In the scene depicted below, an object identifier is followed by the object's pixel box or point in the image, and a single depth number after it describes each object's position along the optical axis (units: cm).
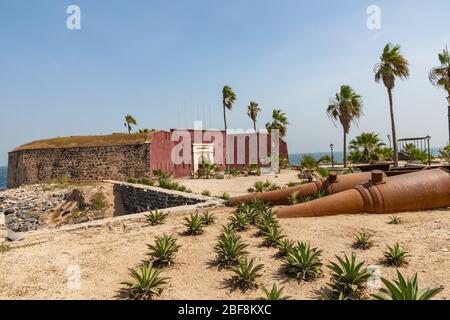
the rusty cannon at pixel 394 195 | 643
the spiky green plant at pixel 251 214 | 708
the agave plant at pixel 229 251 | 480
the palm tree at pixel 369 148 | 2433
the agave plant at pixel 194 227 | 648
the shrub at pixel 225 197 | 1076
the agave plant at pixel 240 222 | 668
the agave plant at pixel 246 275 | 404
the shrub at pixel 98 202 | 1702
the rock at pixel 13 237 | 676
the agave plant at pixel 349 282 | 361
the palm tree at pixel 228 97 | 3819
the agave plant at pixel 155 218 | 763
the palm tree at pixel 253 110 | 3972
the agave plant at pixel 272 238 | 546
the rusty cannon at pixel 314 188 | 779
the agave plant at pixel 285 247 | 487
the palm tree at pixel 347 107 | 2383
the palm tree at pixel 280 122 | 3406
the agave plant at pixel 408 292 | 304
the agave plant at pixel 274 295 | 334
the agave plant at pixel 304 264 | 415
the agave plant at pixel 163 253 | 491
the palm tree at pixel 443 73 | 1802
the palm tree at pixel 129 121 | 4256
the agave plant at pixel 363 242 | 506
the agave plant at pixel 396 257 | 431
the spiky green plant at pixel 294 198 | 843
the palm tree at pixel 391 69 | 2080
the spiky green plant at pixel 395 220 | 620
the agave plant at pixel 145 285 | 386
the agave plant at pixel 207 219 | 717
